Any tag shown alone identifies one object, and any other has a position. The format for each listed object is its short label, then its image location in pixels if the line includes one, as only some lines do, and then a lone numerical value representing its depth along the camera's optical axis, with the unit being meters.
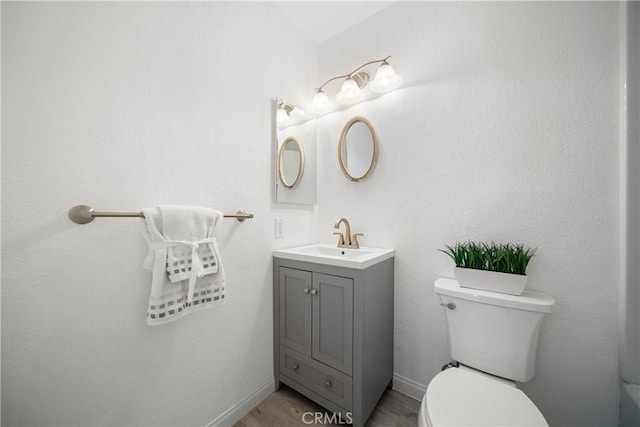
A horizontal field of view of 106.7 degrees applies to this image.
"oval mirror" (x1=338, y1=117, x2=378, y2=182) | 1.61
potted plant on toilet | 1.03
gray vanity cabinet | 1.18
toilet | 0.77
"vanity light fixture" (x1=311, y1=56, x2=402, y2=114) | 1.47
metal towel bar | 0.77
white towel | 0.87
